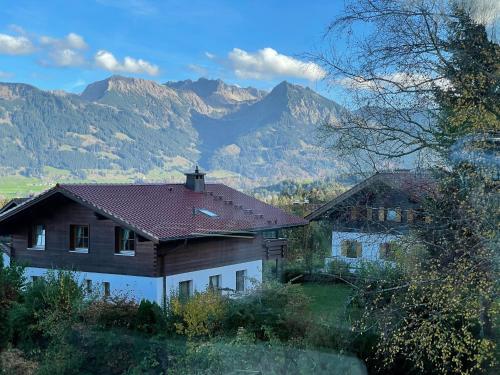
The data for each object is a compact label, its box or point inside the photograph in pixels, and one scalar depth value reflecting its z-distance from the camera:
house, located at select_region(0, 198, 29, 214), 25.11
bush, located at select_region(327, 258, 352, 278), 16.19
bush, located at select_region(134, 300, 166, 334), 12.86
